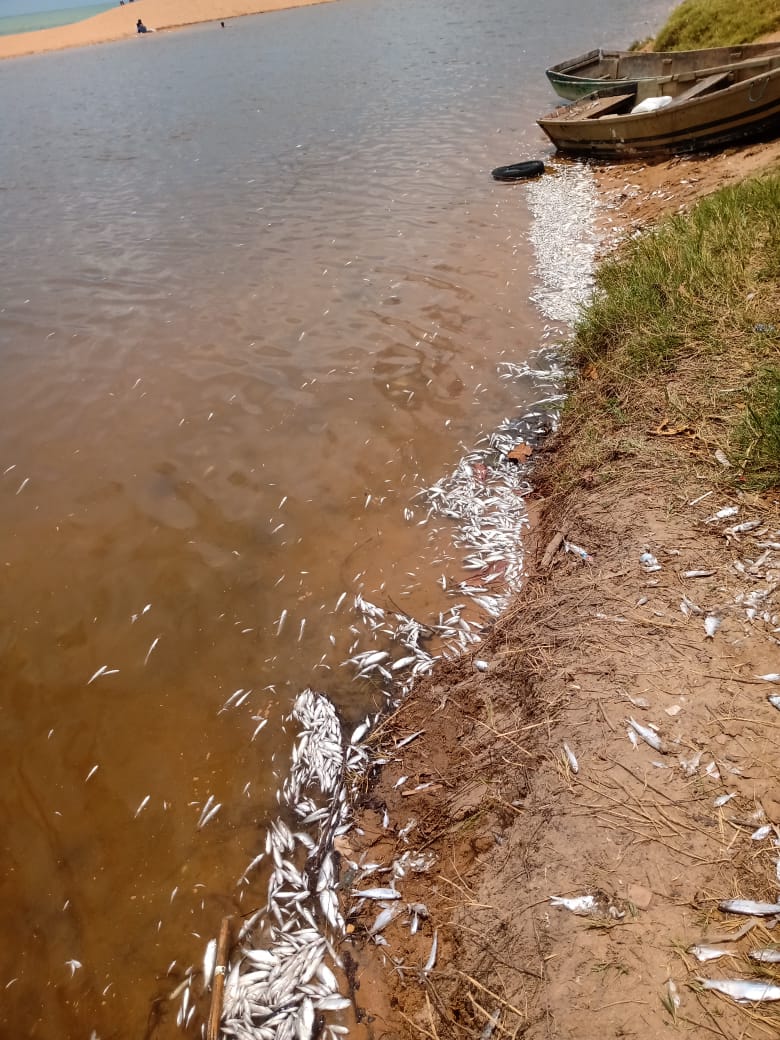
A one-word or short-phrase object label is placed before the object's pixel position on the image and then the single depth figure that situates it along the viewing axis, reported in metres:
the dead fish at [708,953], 2.59
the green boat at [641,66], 15.00
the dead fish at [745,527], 4.52
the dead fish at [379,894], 3.60
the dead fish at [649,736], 3.46
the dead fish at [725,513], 4.70
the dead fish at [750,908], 2.66
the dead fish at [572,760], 3.56
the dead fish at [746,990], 2.45
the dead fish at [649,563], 4.58
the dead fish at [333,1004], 3.30
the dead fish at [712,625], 3.93
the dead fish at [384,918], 3.51
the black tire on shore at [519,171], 15.27
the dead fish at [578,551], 5.08
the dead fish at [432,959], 3.20
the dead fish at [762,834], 2.94
